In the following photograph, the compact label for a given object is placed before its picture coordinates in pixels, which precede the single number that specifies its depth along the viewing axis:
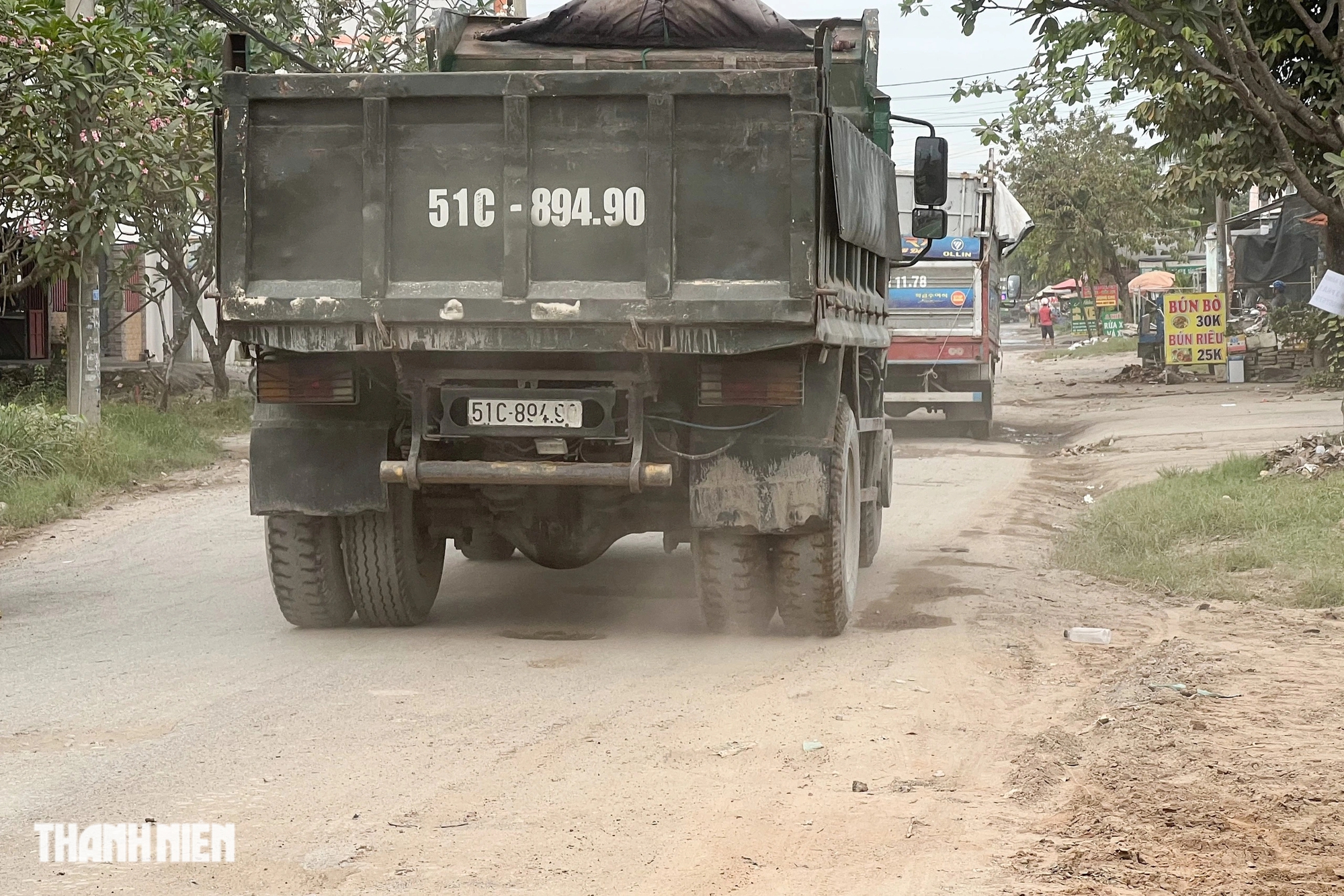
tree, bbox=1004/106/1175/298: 50.16
